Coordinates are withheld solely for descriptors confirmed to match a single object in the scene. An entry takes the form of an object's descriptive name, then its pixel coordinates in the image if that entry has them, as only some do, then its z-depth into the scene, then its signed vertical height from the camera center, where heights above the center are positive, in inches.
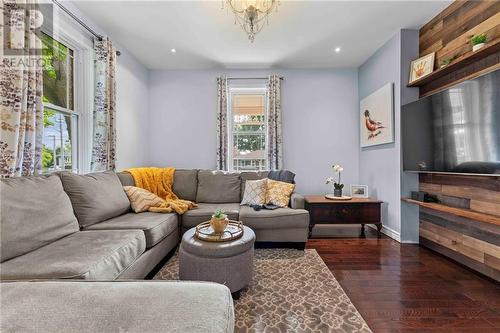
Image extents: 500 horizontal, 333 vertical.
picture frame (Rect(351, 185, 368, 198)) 139.1 -13.8
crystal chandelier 85.1 +65.1
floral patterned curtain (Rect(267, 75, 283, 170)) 156.4 +29.2
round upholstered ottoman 68.5 -28.0
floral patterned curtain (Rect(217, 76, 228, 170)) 157.6 +31.5
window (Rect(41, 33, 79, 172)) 92.1 +24.3
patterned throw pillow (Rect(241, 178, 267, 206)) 120.8 -13.0
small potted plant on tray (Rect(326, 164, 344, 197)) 136.5 -12.2
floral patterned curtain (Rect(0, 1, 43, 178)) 67.1 +23.0
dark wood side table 126.3 -23.7
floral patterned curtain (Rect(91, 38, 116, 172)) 108.7 +29.0
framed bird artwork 123.8 +29.1
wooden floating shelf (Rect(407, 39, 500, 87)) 76.2 +39.3
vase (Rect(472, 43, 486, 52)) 80.3 +41.9
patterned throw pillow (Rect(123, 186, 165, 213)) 103.4 -14.2
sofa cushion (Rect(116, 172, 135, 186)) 113.3 -5.1
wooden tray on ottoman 71.6 -21.1
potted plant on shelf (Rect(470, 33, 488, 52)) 80.6 +43.8
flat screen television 76.2 +14.8
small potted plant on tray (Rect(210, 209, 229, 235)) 74.6 -17.5
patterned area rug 60.2 -39.4
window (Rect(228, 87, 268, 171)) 167.3 +29.1
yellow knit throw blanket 109.6 -8.6
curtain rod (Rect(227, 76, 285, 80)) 161.0 +61.6
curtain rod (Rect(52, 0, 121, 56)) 88.9 +61.3
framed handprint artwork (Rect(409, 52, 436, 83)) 104.9 +46.8
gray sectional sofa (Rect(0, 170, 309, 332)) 28.7 -18.0
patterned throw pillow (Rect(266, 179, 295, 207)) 118.6 -12.6
